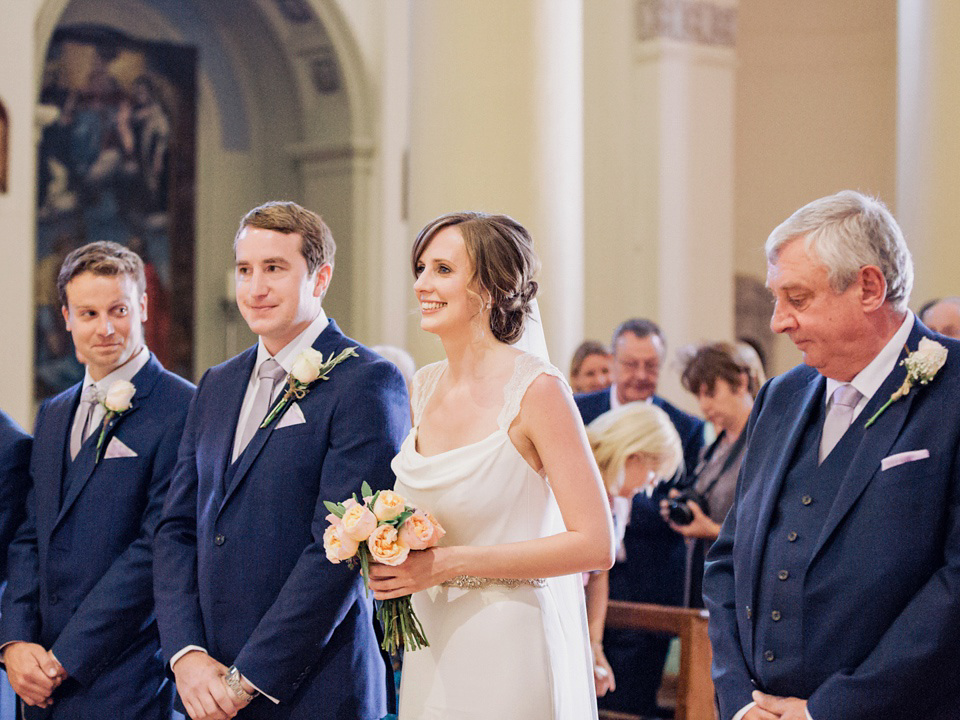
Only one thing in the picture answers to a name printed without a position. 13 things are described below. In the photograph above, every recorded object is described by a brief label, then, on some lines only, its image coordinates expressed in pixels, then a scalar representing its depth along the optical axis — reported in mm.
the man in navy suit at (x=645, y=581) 5254
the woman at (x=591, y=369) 7480
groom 3357
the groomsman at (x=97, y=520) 3869
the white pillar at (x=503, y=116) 6750
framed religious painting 12477
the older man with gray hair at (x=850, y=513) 2777
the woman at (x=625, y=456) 4605
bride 3098
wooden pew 4359
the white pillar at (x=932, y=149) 8500
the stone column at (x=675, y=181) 11617
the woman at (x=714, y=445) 5160
